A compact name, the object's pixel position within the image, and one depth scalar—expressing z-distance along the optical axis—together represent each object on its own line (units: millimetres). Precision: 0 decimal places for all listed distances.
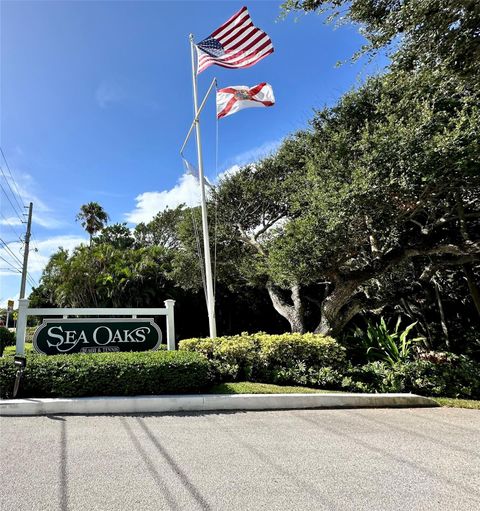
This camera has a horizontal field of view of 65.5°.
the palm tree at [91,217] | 38625
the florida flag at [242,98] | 8680
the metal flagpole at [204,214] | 8219
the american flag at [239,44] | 8375
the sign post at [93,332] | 6684
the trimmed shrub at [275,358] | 7129
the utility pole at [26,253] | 21469
